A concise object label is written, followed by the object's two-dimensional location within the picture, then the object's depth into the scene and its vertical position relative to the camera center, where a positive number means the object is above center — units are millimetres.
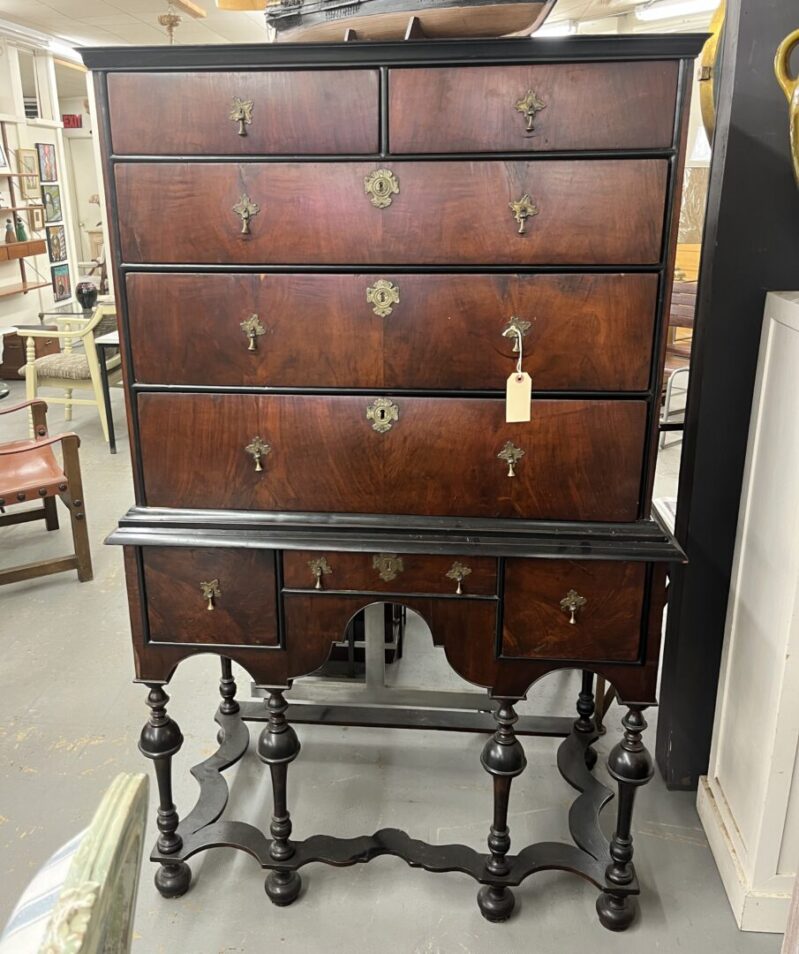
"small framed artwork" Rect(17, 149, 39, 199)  7207 +310
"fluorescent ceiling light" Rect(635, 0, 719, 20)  5754 +1356
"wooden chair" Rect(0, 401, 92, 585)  3039 -943
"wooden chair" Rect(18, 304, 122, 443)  4676 -855
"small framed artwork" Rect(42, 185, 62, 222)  7955 +63
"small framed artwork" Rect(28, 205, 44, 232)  7562 -79
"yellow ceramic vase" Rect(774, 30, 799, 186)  1467 +222
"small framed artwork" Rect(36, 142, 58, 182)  7661 +419
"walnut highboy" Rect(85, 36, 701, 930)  1376 -243
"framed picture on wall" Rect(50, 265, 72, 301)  8445 -725
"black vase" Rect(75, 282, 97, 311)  5309 -516
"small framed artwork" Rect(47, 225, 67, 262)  8172 -319
